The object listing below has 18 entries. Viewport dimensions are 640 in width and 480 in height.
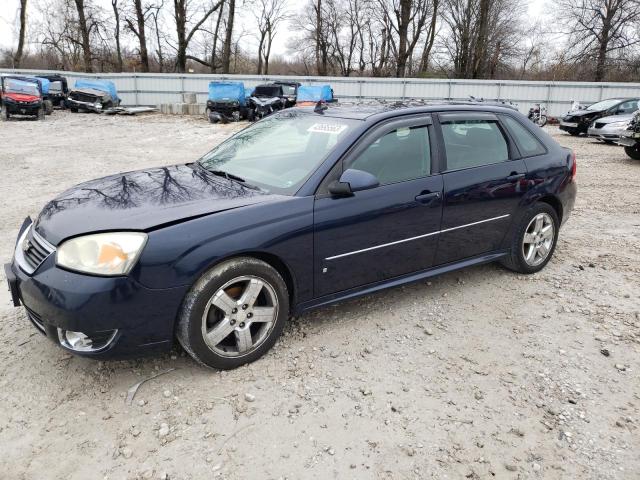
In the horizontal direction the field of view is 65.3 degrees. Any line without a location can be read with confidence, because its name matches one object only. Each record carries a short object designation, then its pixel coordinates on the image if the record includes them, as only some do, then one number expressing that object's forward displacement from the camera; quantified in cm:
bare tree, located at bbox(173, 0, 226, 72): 3553
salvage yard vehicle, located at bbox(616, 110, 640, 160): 1174
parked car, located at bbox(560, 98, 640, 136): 1794
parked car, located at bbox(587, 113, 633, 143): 1600
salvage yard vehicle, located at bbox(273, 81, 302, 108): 2195
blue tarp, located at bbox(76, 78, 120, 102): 2455
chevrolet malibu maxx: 269
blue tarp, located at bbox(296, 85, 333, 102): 2114
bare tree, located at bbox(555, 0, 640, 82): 3494
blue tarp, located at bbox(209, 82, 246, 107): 2164
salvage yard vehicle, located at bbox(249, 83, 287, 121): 2105
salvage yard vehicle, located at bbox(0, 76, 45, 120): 1975
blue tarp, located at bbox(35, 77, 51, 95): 2404
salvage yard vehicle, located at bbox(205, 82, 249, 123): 2142
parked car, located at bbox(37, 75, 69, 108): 2480
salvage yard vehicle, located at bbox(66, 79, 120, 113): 2397
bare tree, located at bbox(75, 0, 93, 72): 3438
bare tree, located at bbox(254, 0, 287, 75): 5251
